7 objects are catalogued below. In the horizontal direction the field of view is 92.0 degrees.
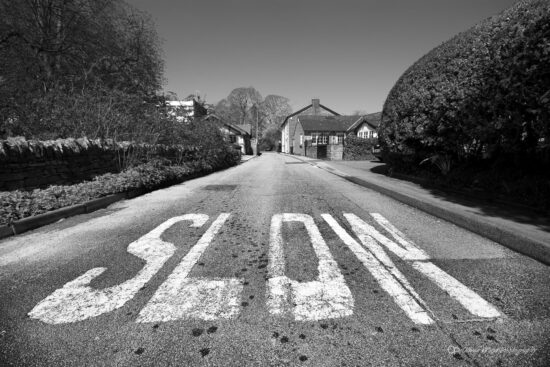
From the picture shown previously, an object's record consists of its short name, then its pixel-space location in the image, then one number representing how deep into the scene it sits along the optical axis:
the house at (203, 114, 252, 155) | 49.00
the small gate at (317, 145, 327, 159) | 29.59
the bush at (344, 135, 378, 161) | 27.16
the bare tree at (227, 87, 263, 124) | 77.00
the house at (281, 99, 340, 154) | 54.04
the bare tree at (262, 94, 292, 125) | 82.00
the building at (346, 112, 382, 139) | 47.56
